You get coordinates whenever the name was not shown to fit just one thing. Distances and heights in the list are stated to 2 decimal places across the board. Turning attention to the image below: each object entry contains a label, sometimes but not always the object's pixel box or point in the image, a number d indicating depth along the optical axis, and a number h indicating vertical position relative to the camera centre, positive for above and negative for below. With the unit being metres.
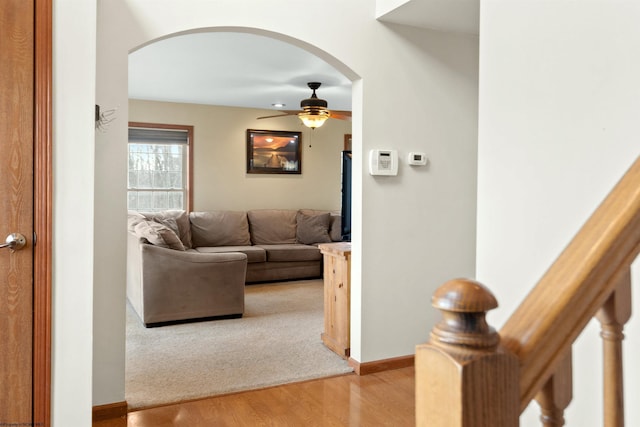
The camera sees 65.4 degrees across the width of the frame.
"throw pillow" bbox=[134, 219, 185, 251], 4.30 -0.31
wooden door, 1.93 -0.03
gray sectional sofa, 4.26 -0.60
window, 6.66 +0.45
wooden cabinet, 3.47 -0.69
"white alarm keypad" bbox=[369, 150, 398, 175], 3.16 +0.26
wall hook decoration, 2.49 +0.41
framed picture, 7.21 +0.73
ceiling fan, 5.33 +0.95
